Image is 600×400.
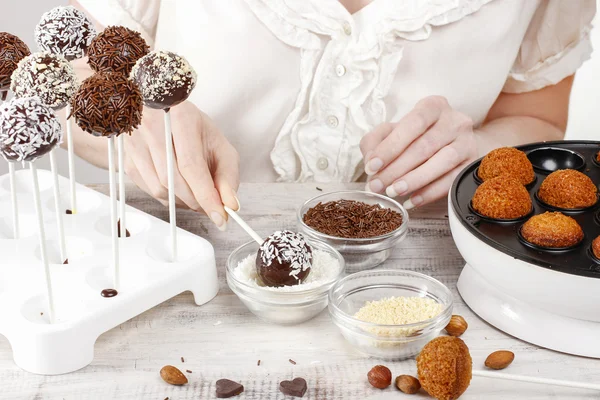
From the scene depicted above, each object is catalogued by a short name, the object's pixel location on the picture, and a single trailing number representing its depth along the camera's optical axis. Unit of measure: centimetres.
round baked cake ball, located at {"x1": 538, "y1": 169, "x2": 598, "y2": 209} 113
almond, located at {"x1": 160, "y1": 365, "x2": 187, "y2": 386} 98
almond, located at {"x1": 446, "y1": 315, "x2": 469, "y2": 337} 109
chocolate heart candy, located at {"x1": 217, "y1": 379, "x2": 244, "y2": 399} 96
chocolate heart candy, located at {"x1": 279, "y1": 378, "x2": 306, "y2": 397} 96
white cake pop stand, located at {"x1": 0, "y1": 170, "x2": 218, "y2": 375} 99
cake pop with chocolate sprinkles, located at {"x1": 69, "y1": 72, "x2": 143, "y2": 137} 93
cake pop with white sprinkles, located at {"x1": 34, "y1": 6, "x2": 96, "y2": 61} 113
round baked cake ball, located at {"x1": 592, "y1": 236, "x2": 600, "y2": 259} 100
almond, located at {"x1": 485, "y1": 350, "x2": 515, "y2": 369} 101
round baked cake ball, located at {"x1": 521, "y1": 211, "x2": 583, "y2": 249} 101
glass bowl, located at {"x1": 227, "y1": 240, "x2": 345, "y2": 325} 108
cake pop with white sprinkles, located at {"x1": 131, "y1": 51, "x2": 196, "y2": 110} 100
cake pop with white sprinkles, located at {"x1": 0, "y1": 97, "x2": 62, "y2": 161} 88
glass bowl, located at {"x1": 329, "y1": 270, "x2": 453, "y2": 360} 102
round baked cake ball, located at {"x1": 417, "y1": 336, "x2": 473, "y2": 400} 91
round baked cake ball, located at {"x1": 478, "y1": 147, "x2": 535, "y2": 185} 120
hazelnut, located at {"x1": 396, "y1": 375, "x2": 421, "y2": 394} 97
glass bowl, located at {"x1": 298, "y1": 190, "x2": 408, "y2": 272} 126
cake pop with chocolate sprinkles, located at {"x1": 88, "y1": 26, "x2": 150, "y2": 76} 107
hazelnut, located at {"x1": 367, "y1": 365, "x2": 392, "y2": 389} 98
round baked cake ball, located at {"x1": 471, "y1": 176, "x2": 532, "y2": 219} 109
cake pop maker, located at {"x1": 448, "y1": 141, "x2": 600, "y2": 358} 98
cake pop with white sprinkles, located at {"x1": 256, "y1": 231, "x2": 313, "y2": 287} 108
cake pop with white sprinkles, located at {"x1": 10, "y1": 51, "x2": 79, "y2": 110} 100
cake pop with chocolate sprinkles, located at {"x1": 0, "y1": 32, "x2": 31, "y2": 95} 110
